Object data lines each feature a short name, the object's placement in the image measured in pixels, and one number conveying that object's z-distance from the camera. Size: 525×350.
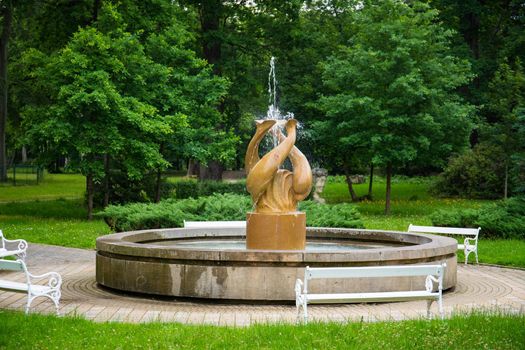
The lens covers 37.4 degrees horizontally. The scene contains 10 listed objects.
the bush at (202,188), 30.45
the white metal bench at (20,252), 13.99
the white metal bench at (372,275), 9.13
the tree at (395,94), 28.30
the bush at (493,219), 21.25
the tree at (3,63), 35.88
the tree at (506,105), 31.14
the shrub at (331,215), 19.25
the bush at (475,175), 38.25
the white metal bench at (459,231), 16.62
